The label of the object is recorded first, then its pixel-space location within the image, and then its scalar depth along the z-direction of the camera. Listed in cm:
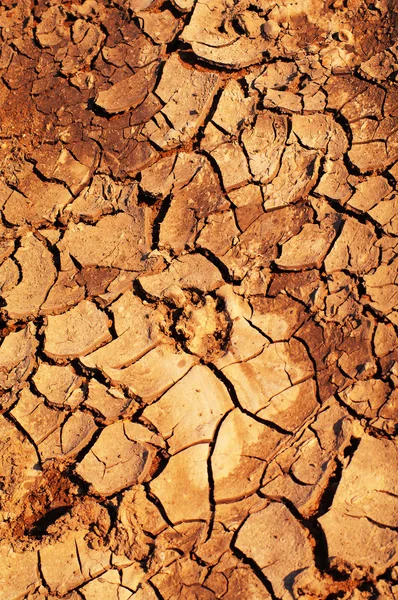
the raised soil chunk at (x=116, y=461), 232
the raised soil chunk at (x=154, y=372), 248
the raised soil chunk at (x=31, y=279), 279
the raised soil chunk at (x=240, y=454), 229
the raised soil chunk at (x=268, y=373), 243
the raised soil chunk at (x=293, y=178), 282
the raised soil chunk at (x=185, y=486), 226
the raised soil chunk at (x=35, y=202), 303
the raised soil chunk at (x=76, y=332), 262
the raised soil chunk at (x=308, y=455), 223
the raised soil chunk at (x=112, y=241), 283
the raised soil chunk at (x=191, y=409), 237
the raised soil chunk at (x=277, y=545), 212
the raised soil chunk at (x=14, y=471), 238
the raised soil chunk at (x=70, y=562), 221
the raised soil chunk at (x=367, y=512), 210
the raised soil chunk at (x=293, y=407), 238
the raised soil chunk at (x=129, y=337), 256
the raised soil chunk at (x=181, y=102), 305
